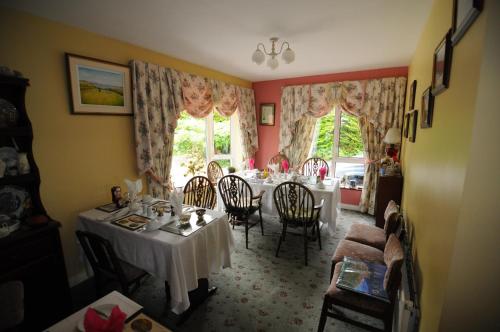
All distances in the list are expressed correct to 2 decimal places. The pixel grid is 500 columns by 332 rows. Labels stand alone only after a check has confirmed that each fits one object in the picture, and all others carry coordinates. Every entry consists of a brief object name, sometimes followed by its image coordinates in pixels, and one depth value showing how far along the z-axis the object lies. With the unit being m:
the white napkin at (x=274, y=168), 3.56
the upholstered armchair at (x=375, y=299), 1.31
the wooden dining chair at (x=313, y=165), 3.95
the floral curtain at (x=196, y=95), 3.14
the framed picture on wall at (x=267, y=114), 4.64
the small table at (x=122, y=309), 0.95
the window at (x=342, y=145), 4.02
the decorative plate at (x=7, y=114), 1.57
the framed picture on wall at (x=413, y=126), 2.21
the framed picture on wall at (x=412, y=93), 2.47
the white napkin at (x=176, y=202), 1.99
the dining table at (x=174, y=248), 1.57
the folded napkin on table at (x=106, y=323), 0.82
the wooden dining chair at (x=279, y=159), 4.27
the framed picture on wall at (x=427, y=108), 1.48
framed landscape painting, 2.08
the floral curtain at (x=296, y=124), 4.18
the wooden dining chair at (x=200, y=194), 2.72
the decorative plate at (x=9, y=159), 1.60
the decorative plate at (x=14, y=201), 1.63
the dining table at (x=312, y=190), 2.84
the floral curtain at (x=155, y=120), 2.57
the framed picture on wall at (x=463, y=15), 0.78
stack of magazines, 1.43
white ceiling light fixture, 2.12
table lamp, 3.28
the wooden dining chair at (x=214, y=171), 3.72
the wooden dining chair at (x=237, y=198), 2.79
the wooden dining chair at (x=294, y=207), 2.49
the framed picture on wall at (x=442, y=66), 1.15
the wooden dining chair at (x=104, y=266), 1.49
